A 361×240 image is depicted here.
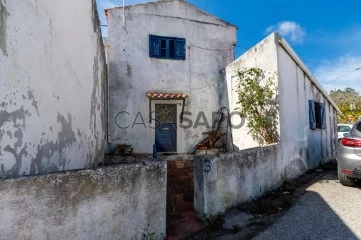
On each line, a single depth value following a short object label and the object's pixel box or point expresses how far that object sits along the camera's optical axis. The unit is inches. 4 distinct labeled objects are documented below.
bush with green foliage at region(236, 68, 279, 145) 277.3
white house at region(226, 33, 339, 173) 274.8
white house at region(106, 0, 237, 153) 387.5
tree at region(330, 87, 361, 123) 856.1
